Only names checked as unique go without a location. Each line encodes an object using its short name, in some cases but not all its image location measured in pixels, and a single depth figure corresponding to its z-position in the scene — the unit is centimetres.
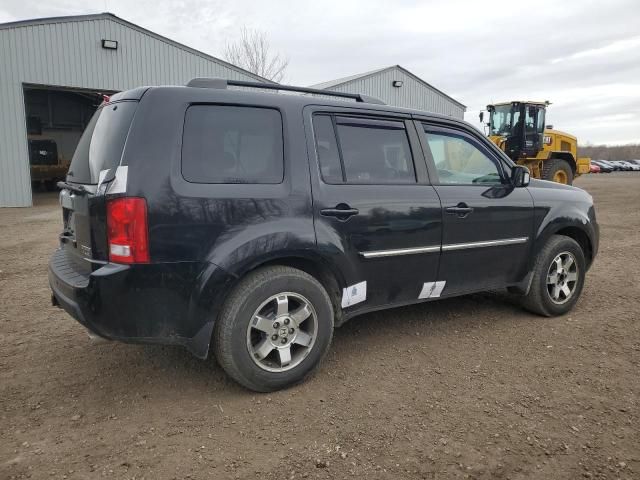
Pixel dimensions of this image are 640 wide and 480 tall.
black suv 267
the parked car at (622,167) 5865
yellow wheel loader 1639
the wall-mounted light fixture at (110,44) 1606
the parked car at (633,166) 5897
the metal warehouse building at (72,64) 1511
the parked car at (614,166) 5725
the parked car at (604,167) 5541
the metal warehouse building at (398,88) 2311
